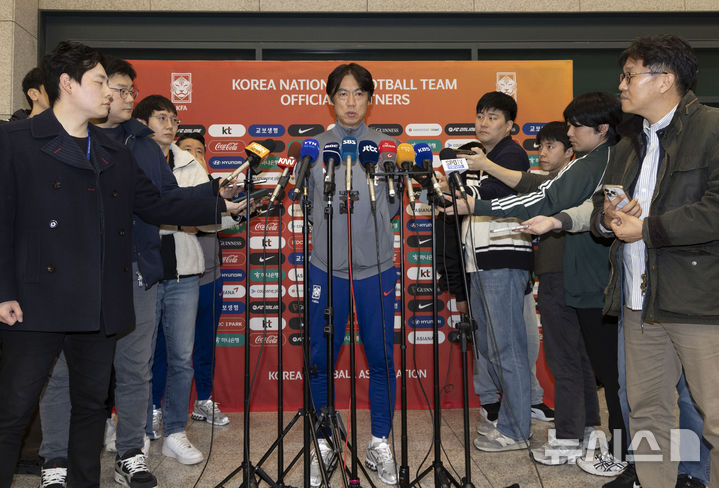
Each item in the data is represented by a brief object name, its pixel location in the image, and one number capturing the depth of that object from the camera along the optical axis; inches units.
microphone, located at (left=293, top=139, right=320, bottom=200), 78.0
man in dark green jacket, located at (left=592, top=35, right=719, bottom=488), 75.7
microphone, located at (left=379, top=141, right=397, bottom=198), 79.2
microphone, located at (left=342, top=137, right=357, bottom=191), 93.7
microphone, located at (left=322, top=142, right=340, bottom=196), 79.2
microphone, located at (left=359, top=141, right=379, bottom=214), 82.5
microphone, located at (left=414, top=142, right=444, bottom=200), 76.4
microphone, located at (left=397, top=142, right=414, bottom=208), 80.0
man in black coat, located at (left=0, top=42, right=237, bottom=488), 77.7
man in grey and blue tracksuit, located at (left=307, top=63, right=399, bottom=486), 108.8
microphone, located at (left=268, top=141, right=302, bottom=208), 77.4
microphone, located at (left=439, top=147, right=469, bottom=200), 76.8
